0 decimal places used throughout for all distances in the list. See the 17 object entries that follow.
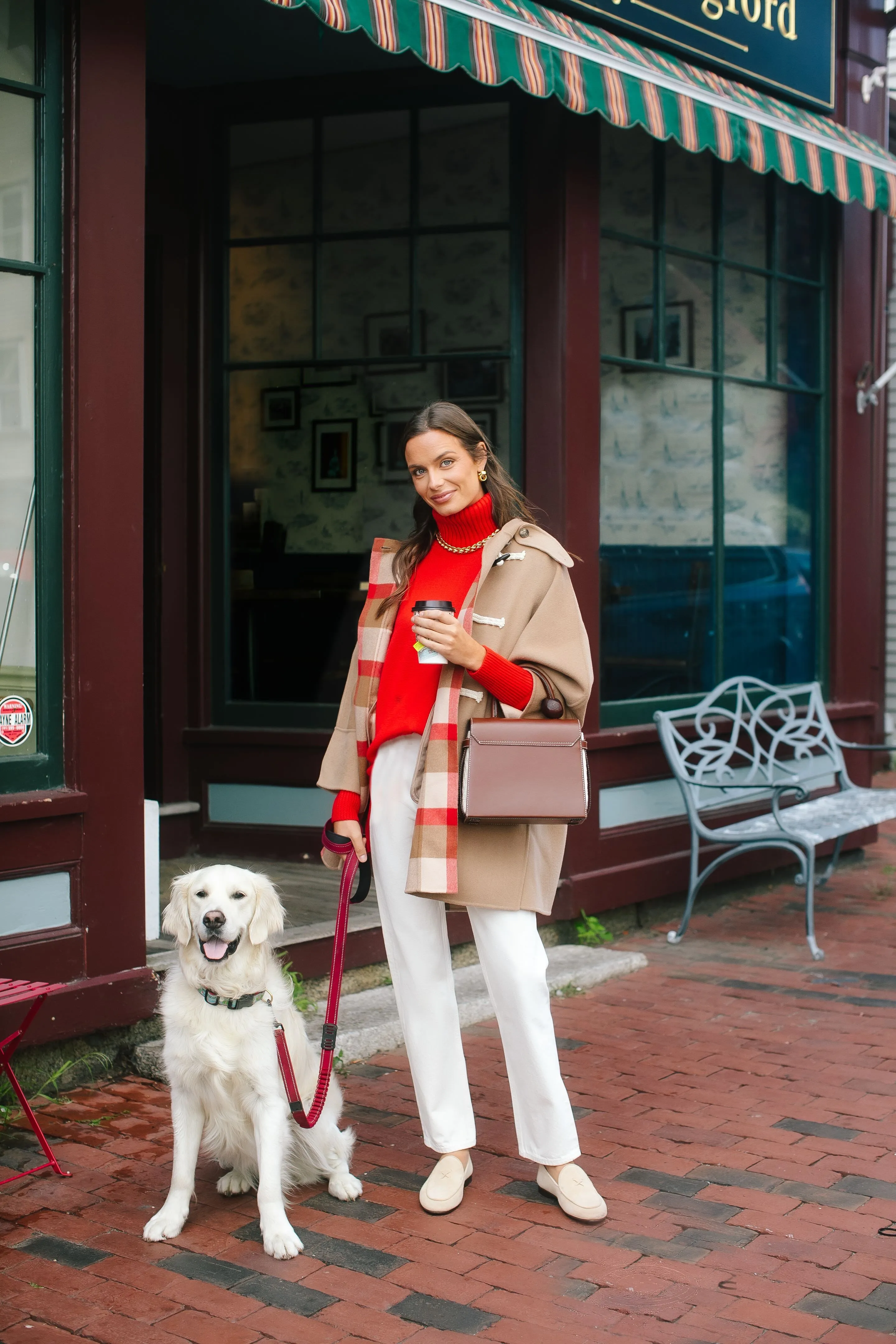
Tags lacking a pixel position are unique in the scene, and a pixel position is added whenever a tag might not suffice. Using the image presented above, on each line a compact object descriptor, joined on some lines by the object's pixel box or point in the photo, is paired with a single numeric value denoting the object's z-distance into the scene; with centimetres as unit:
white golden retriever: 346
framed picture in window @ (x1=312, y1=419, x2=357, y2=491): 707
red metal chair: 370
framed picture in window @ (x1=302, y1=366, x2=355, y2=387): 695
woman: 359
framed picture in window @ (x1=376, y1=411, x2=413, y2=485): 699
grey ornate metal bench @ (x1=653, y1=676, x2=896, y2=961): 659
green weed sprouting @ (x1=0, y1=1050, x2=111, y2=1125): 429
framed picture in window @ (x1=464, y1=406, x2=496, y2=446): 661
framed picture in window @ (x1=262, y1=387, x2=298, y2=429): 700
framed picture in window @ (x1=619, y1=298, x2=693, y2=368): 693
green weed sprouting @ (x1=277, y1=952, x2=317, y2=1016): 495
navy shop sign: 646
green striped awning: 490
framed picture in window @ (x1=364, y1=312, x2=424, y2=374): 677
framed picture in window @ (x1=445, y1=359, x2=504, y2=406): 655
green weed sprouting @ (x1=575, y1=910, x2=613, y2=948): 643
